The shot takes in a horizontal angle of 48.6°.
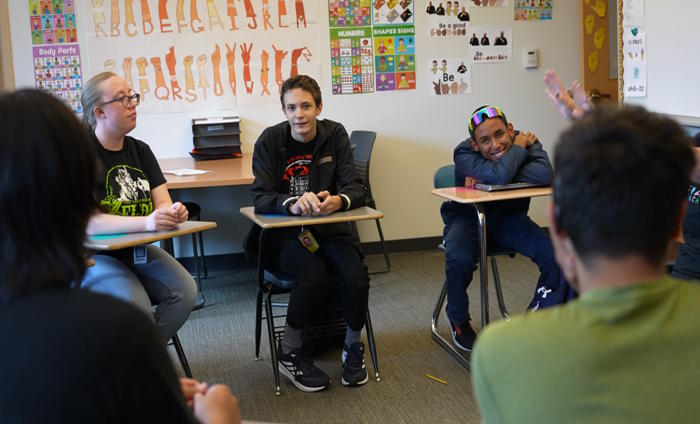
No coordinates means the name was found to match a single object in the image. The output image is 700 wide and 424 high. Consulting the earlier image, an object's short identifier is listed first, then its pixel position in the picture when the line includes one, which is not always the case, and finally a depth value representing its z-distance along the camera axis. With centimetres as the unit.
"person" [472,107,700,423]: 90
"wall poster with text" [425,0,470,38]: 547
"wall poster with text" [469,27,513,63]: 555
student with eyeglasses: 275
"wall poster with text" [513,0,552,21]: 558
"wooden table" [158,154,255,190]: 428
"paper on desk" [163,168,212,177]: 454
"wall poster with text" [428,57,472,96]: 553
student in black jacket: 315
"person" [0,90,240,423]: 97
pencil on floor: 320
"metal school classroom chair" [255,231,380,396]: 316
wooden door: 563
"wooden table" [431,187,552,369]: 312
